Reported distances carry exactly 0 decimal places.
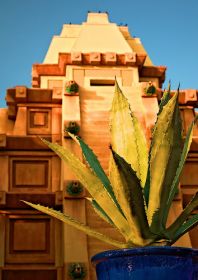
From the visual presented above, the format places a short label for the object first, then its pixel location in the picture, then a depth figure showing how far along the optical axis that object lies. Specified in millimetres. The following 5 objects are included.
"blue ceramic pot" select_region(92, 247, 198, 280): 4859
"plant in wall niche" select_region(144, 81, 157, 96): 15562
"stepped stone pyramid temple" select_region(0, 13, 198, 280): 12555
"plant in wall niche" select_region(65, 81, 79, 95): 15398
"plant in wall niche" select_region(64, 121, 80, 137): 14156
